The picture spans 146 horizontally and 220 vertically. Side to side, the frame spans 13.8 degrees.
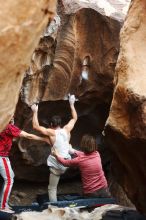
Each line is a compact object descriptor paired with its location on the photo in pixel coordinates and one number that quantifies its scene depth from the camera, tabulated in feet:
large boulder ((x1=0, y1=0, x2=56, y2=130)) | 11.40
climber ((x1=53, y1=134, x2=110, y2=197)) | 24.38
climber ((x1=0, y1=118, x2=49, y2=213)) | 24.34
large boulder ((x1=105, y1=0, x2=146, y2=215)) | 16.46
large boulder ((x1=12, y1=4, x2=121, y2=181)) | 28.71
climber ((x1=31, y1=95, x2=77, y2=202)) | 26.21
